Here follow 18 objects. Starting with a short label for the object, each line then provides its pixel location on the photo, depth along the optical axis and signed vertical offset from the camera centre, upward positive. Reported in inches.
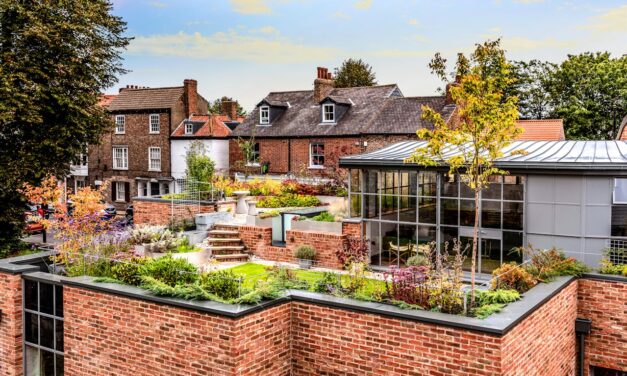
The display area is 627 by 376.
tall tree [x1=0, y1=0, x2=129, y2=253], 832.3 +118.4
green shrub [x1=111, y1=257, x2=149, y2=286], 447.2 -82.2
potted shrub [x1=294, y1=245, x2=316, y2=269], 687.7 -104.0
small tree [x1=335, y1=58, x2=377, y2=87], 2123.5 +348.9
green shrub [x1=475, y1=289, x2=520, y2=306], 392.2 -88.6
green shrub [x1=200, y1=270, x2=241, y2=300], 405.4 -83.5
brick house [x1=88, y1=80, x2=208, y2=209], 1624.0 +80.7
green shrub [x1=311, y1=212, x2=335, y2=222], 741.9 -64.6
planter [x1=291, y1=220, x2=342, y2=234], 694.5 -71.4
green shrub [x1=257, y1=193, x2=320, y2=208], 929.7 -55.1
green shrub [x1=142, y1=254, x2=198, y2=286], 439.5 -80.3
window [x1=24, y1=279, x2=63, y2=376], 495.2 -140.2
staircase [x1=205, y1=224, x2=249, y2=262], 730.8 -99.8
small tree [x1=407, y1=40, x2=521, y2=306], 393.4 +39.2
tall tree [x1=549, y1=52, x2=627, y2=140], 1612.9 +213.2
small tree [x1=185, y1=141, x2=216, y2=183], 959.6 -3.4
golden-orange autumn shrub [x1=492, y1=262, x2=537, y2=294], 437.7 -86.5
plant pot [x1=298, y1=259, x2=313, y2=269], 685.7 -114.1
